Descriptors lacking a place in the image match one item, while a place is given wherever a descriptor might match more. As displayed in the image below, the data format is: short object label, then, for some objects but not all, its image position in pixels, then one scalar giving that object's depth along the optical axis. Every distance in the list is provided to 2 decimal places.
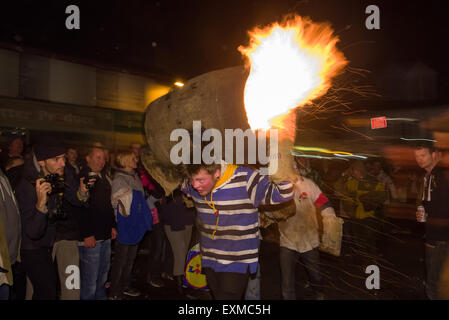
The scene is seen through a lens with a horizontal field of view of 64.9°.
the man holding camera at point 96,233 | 4.33
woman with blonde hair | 4.73
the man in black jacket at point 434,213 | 4.08
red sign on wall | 4.44
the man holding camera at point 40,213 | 3.41
